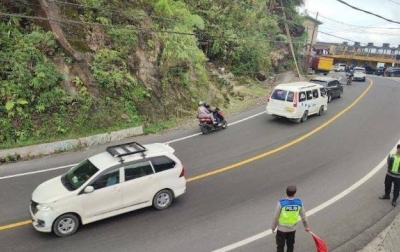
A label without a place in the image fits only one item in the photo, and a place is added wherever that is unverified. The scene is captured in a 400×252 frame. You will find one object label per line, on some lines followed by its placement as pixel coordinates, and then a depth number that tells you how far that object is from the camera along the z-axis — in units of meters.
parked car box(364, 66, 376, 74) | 65.56
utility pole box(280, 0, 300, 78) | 37.28
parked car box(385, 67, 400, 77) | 55.31
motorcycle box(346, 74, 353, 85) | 35.01
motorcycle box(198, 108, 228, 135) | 16.97
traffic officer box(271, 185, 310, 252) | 7.21
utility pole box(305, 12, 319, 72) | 42.19
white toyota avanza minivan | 8.67
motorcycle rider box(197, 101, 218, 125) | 16.91
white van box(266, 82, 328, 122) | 18.56
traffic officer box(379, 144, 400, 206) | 10.31
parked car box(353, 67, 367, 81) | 39.50
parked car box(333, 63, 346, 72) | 60.36
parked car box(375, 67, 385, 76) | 58.42
